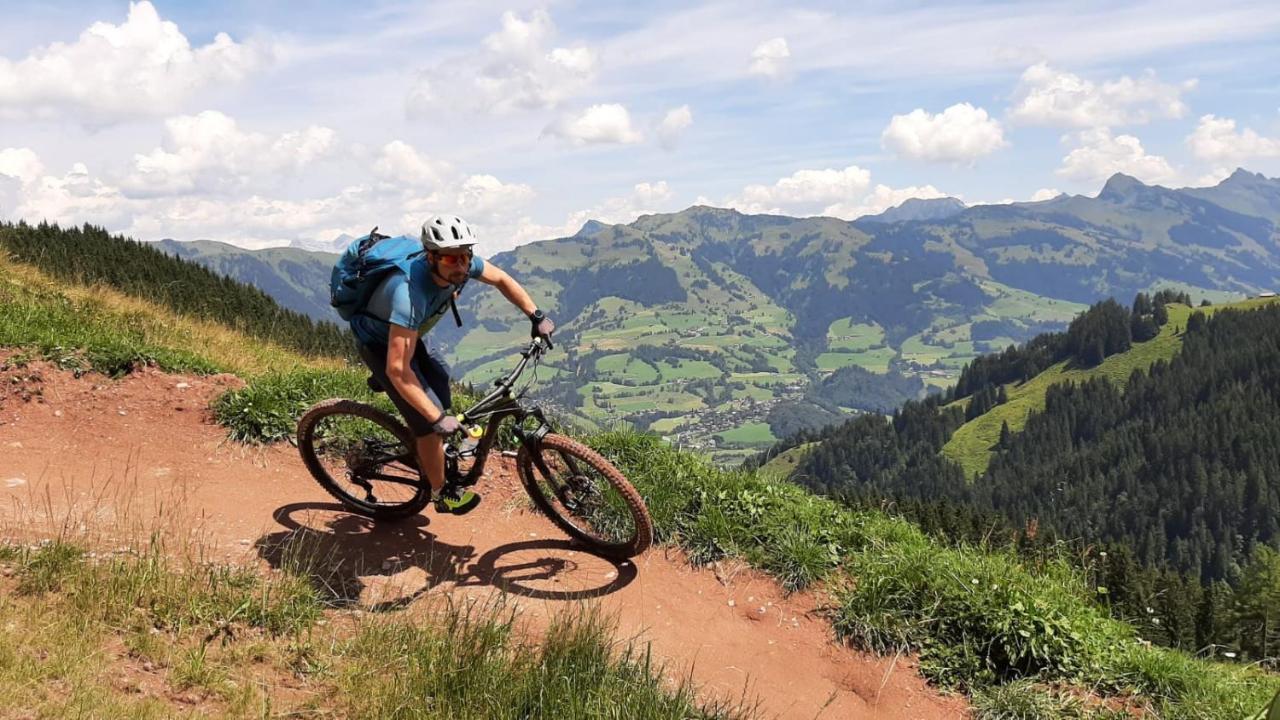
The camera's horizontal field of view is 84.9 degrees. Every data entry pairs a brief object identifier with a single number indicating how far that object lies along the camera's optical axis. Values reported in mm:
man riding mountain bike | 6055
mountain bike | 7297
